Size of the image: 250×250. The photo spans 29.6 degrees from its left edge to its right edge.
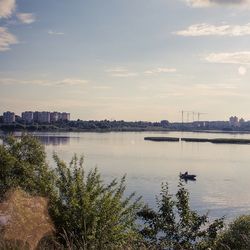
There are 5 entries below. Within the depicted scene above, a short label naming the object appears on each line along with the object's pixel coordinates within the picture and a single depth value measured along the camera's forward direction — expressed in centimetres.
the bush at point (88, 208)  1855
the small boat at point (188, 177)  8392
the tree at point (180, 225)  2329
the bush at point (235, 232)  2491
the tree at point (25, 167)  2803
